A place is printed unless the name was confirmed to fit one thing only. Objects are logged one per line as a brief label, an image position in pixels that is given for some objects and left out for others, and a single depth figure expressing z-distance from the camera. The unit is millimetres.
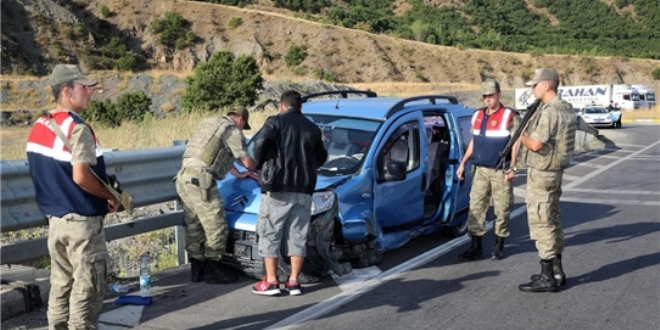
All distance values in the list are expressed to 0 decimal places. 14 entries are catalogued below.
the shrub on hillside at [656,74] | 82800
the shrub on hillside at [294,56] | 71625
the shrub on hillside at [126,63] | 65375
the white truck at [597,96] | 55562
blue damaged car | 6863
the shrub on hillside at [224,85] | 33938
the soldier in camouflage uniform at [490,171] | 7809
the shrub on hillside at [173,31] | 72000
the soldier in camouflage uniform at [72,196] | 4418
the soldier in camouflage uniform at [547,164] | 6520
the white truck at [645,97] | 58188
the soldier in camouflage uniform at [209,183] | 6645
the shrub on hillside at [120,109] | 30414
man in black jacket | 6336
